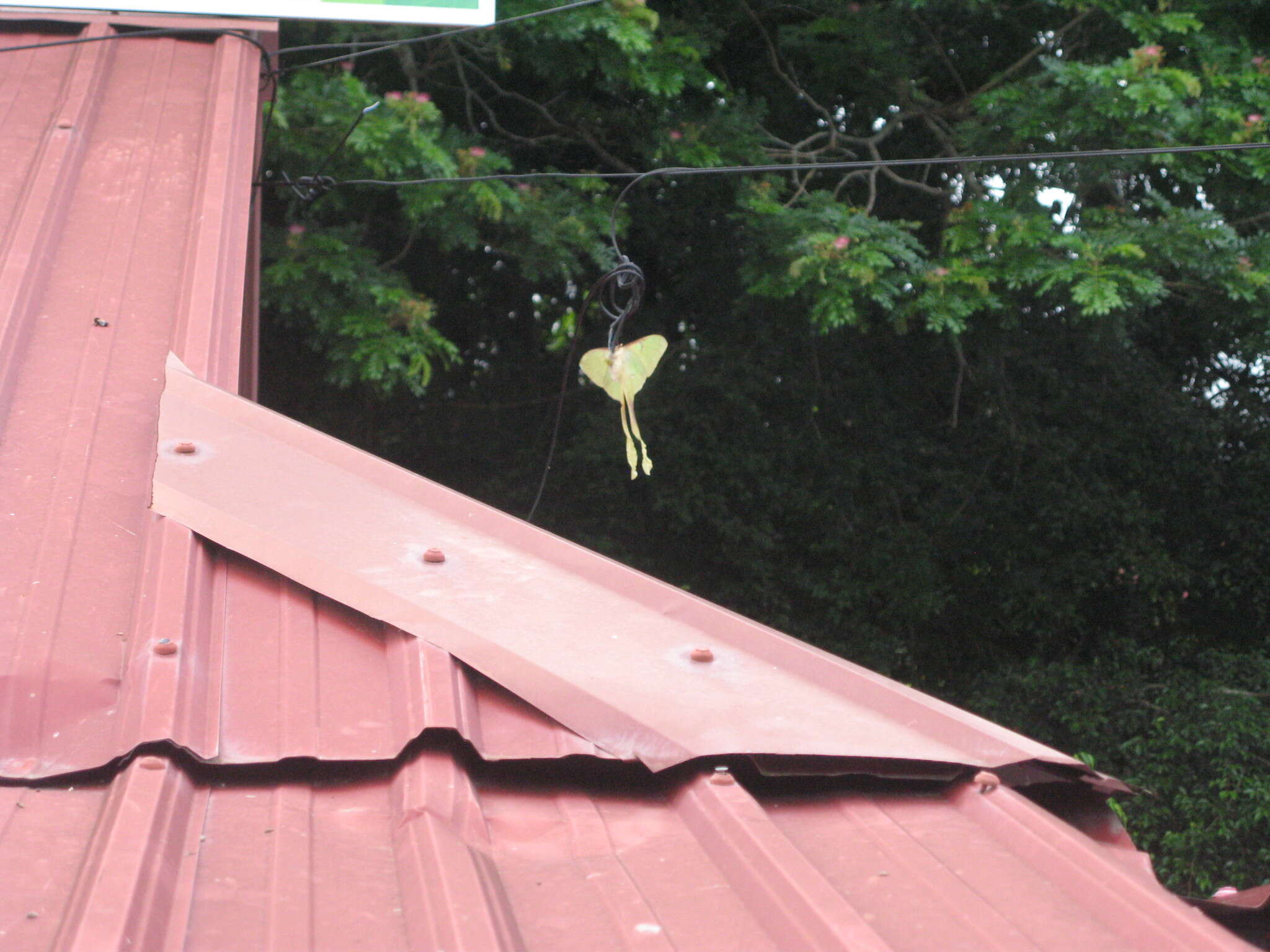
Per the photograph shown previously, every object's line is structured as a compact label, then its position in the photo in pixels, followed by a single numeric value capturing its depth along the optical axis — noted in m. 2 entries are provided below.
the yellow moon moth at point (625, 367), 4.20
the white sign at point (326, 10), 6.87
